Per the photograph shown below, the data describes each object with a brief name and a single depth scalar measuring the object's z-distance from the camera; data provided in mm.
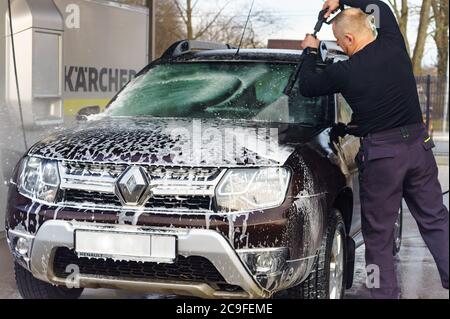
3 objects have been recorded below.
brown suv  3529
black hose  5715
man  4016
